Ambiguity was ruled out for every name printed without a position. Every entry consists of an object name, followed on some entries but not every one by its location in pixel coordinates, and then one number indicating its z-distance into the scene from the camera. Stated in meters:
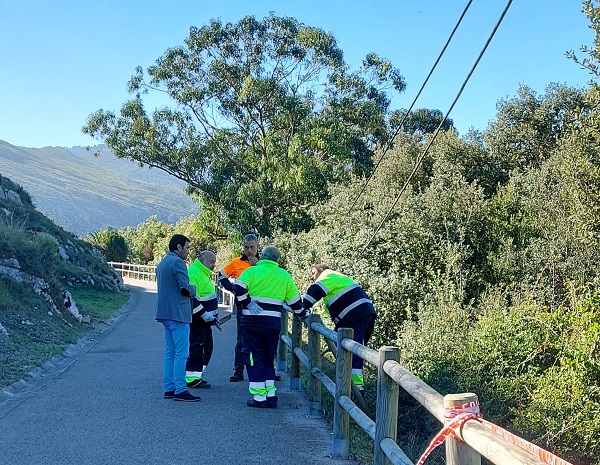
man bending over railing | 8.23
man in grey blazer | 8.10
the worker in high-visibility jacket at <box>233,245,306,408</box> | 7.85
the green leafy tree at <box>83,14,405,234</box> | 28.16
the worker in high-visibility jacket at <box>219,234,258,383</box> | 9.41
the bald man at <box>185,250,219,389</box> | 9.09
